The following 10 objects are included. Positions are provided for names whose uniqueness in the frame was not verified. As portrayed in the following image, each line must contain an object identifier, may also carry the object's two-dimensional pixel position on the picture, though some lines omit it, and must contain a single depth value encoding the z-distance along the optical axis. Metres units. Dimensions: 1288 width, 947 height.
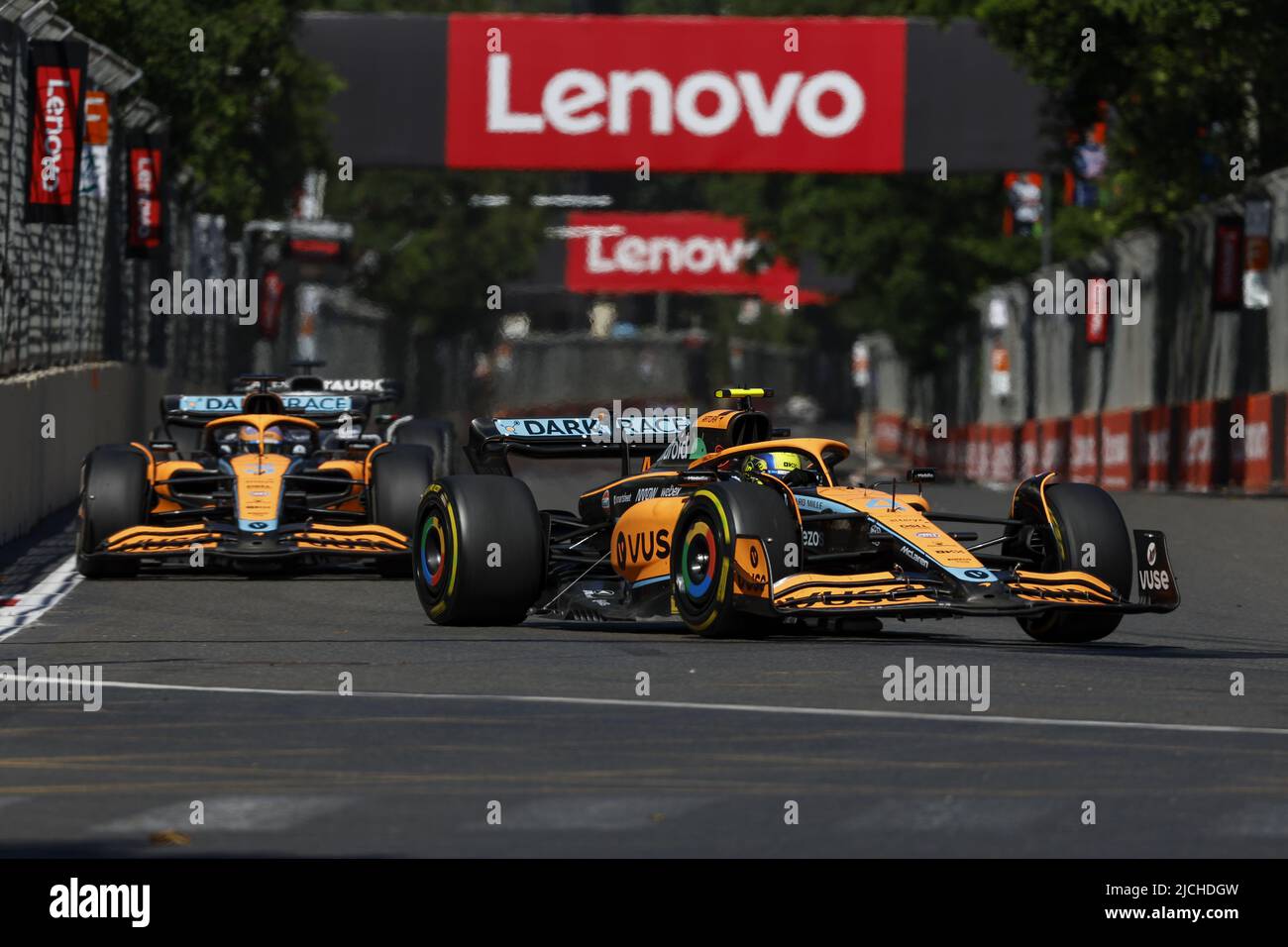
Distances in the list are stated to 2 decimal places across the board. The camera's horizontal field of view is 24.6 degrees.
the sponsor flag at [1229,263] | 33.78
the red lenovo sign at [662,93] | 43.59
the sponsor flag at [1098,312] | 41.91
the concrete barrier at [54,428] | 22.73
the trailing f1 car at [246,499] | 18.02
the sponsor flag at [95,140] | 31.39
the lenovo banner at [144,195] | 36.47
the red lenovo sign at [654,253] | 95.88
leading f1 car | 13.03
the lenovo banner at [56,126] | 26.92
